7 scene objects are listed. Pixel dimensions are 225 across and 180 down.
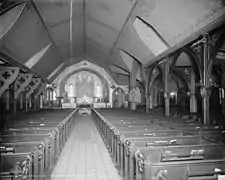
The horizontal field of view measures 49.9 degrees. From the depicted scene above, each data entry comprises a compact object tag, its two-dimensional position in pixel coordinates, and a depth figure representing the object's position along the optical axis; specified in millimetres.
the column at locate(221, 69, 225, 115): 10567
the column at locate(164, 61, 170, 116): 8402
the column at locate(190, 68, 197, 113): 13125
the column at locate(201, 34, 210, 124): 5653
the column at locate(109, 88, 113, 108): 24328
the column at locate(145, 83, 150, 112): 11233
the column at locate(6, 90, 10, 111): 10219
